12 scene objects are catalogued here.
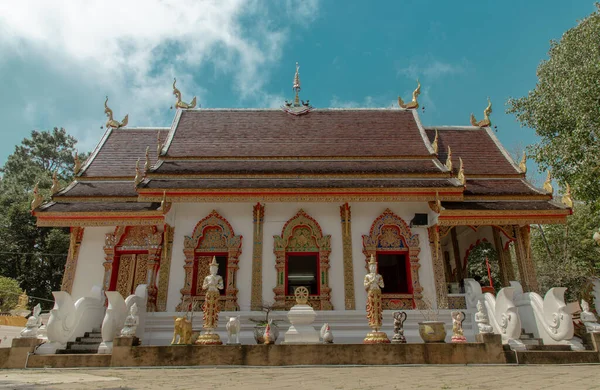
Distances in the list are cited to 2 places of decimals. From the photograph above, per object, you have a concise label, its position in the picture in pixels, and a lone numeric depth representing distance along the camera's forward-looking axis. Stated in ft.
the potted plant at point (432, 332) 21.86
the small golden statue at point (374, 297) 22.80
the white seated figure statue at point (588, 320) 23.61
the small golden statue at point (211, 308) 21.37
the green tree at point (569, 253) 57.21
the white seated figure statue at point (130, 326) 21.79
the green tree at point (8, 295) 53.78
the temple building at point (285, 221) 31.17
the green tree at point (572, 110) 39.29
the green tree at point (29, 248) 70.85
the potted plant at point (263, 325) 23.55
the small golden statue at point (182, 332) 22.34
